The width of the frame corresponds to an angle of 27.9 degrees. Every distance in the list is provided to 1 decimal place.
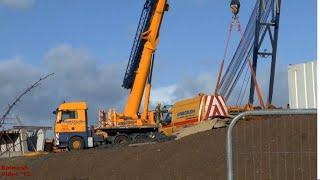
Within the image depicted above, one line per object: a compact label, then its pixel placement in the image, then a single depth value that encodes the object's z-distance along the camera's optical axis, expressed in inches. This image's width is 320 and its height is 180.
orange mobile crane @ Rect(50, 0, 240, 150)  1277.1
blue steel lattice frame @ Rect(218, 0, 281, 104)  1487.5
